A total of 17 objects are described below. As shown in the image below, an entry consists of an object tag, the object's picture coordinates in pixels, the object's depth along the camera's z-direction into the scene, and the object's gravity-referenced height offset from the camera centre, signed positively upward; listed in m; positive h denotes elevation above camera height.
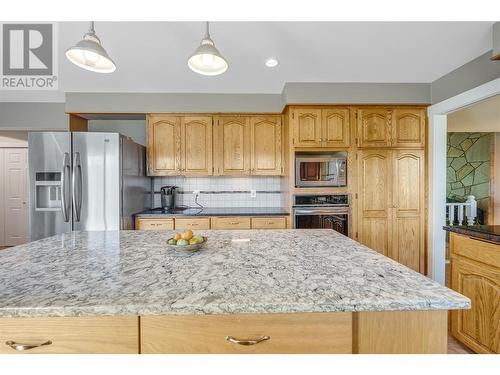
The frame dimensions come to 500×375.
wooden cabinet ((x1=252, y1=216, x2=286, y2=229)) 3.10 -0.44
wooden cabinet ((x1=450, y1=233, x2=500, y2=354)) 1.57 -0.68
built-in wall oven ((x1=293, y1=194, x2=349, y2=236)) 2.97 -0.32
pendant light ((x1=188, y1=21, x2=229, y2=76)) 1.40 +0.71
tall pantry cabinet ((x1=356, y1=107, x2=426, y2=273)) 3.01 +0.06
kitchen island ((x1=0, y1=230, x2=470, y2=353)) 0.77 -0.40
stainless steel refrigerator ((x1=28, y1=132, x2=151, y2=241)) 2.75 +0.04
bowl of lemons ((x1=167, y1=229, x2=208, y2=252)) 1.27 -0.28
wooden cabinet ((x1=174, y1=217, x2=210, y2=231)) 3.08 -0.45
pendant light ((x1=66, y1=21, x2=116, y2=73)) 1.33 +0.70
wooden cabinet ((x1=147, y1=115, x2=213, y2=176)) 3.35 +0.52
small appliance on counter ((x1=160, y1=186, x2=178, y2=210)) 3.50 -0.14
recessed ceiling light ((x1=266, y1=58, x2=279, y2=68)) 2.46 +1.19
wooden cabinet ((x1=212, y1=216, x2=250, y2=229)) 3.10 -0.44
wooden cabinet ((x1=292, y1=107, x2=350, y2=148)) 3.01 +0.68
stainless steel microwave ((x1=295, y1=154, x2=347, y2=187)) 2.99 +0.17
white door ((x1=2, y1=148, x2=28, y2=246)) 4.91 -0.17
